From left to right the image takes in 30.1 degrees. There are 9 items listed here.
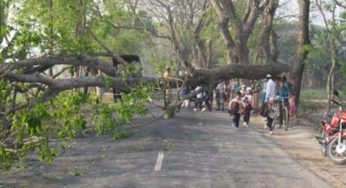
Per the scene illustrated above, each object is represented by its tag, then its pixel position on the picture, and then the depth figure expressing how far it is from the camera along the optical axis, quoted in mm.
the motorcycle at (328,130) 14180
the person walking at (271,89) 19859
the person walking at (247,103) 20047
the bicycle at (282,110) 19469
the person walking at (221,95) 30312
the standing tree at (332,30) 25406
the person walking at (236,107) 19953
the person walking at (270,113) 19828
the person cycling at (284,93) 19297
